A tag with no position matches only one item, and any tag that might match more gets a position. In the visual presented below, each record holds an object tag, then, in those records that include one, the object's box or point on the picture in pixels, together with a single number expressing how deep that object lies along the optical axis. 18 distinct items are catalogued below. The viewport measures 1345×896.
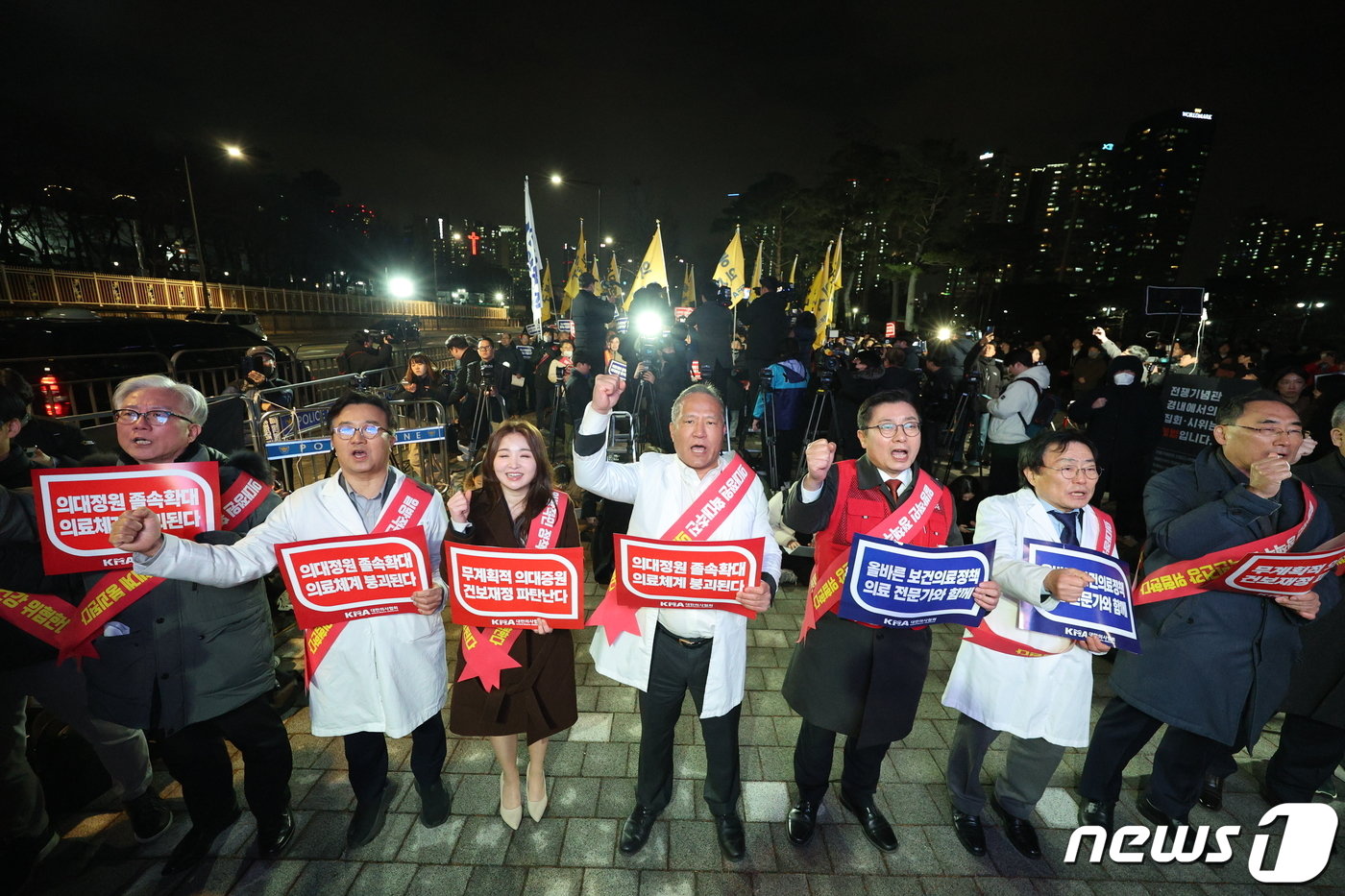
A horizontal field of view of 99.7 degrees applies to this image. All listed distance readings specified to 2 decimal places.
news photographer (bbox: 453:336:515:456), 9.31
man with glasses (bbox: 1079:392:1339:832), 2.75
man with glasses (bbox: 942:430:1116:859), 2.81
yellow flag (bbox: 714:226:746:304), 16.62
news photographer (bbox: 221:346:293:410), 6.94
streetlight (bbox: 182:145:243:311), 18.41
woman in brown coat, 2.87
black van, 7.53
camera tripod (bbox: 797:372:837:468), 8.17
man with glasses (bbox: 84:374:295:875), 2.73
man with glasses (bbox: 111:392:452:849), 2.75
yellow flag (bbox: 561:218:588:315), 17.53
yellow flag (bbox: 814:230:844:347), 15.04
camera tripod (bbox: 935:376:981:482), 9.41
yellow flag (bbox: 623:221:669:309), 12.50
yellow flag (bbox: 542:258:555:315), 20.19
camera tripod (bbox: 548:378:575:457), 9.33
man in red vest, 2.78
